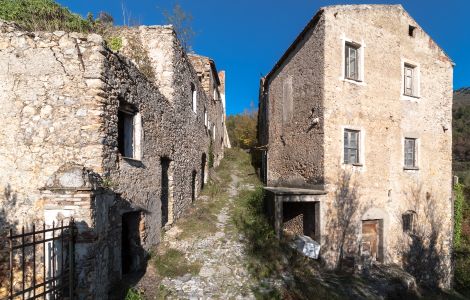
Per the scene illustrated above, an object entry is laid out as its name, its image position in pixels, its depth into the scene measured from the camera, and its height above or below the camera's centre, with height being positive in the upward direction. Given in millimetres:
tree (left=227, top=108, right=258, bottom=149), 31859 +2092
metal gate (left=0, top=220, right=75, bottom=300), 4445 -1915
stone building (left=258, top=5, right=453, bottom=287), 10336 +202
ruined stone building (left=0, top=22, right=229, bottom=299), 4727 +7
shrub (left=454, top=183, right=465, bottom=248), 14602 -3605
